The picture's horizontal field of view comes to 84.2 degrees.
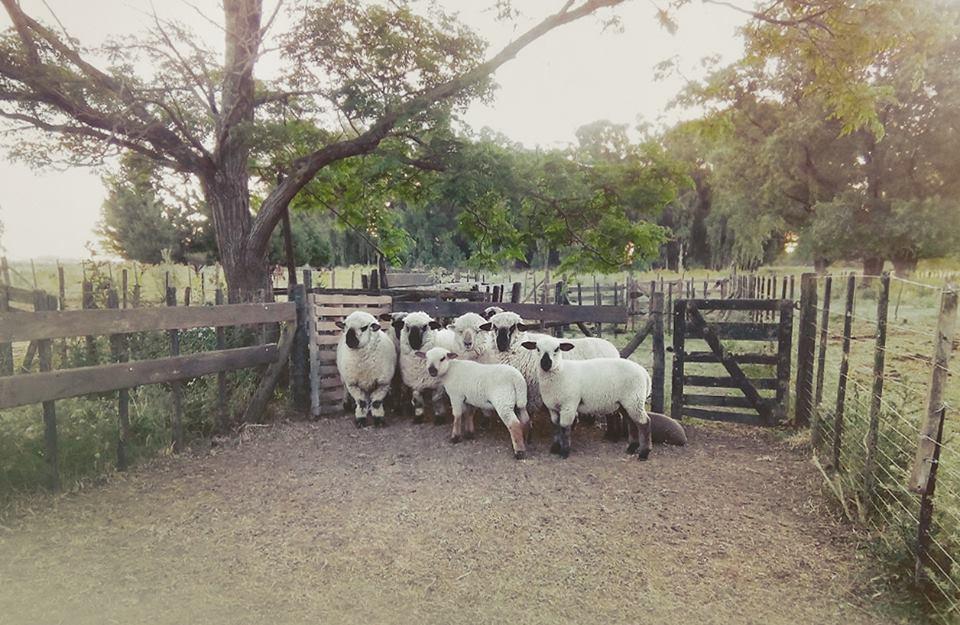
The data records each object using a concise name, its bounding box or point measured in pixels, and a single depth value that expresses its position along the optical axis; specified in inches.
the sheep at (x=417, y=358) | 266.5
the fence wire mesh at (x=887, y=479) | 123.3
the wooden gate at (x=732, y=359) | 263.1
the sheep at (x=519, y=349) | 253.9
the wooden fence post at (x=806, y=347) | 242.3
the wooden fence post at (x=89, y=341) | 229.2
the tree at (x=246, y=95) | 306.3
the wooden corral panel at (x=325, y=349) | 284.8
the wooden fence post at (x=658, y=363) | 271.6
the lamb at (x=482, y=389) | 226.2
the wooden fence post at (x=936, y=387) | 120.2
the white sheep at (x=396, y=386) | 283.9
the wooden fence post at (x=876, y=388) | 153.3
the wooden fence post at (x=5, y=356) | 221.2
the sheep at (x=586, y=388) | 222.1
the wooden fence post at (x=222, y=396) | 239.8
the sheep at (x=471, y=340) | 267.3
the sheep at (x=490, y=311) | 284.8
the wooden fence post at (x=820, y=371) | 201.5
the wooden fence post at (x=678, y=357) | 272.8
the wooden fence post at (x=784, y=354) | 262.2
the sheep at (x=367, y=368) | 269.7
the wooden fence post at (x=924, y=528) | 121.6
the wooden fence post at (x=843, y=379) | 175.3
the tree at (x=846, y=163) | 862.5
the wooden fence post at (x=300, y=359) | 284.5
